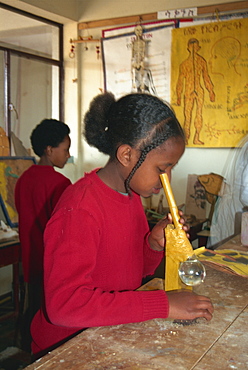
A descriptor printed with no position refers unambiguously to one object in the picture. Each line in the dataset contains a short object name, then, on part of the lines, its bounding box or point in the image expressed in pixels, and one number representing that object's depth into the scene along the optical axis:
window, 3.54
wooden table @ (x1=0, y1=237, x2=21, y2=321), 2.73
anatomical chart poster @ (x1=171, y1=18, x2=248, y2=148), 3.22
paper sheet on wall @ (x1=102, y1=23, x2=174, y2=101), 3.54
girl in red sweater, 0.99
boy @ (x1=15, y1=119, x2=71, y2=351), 2.35
